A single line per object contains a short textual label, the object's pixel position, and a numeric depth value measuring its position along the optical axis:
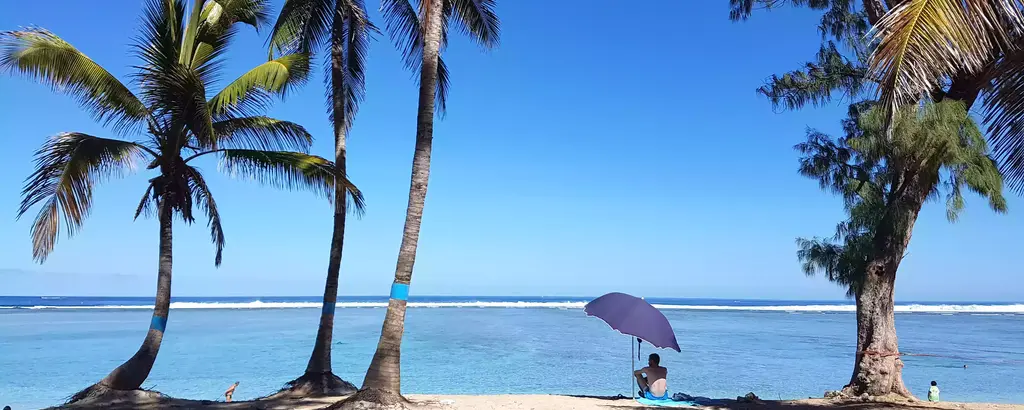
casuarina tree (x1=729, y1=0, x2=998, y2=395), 12.12
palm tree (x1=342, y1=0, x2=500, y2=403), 8.39
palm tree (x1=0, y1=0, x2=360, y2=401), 8.93
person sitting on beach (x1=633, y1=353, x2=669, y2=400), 10.48
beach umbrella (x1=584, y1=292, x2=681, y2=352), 10.48
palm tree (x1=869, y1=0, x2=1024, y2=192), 5.09
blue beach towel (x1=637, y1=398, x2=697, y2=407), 10.08
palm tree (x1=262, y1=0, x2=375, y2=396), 10.93
